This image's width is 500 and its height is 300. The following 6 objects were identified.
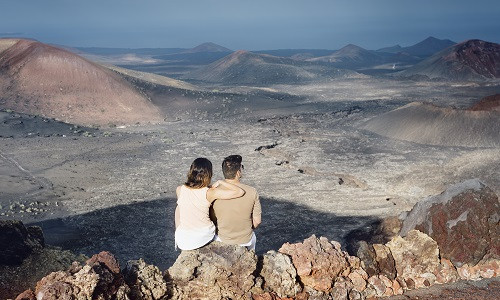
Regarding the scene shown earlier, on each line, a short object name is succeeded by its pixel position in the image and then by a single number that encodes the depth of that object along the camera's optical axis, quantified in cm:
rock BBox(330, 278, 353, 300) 395
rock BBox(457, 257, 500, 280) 473
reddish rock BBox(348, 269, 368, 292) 408
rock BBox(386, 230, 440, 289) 444
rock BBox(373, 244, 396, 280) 448
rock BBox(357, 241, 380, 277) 436
